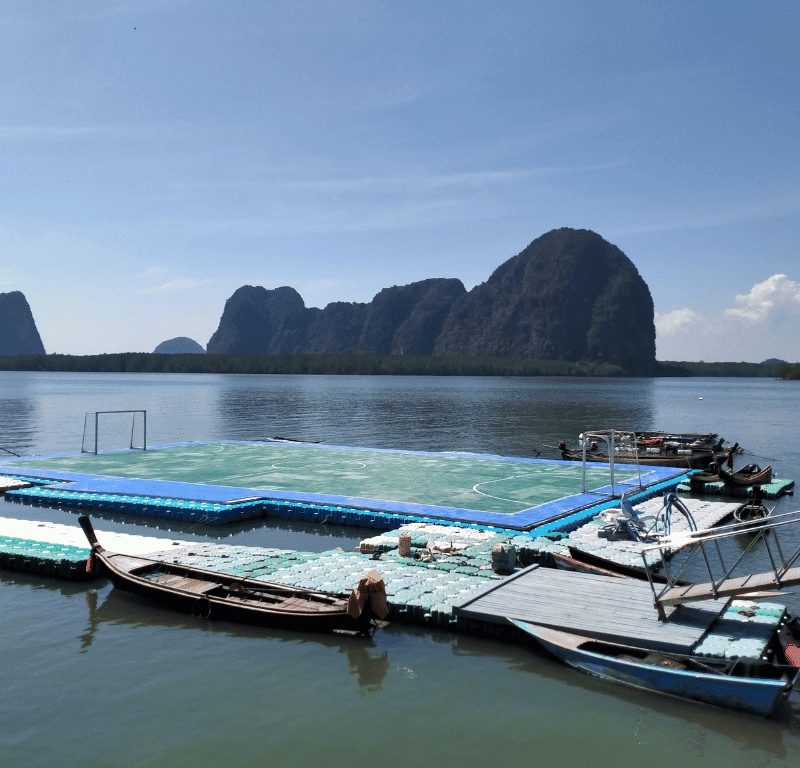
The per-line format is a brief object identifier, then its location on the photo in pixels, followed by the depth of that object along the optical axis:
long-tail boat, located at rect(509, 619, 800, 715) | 11.13
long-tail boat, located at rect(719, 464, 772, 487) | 33.38
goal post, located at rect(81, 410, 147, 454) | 54.59
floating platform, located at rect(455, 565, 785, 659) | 12.33
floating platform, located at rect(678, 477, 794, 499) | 33.00
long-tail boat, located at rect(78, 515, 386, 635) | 13.95
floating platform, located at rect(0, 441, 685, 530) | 24.69
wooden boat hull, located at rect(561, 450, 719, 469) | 40.22
